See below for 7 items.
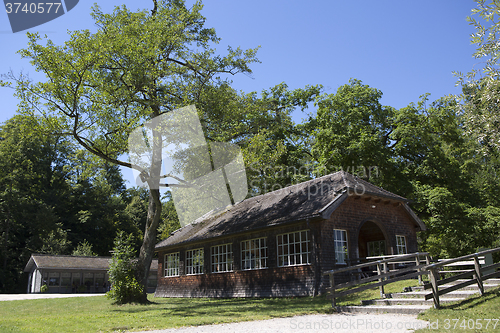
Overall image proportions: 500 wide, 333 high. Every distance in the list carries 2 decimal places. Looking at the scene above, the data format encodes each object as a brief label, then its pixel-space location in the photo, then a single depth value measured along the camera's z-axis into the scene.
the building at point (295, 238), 15.30
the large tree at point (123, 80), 14.69
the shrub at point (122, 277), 15.59
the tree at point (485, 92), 8.59
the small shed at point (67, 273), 35.41
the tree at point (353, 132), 24.12
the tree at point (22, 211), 41.90
